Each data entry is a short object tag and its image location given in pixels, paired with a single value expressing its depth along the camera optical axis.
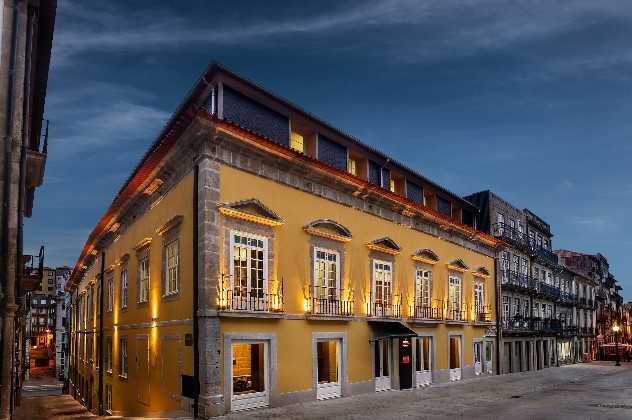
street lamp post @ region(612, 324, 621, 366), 46.69
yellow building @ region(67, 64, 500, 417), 16.33
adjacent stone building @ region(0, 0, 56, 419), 10.41
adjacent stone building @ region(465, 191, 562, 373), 36.28
